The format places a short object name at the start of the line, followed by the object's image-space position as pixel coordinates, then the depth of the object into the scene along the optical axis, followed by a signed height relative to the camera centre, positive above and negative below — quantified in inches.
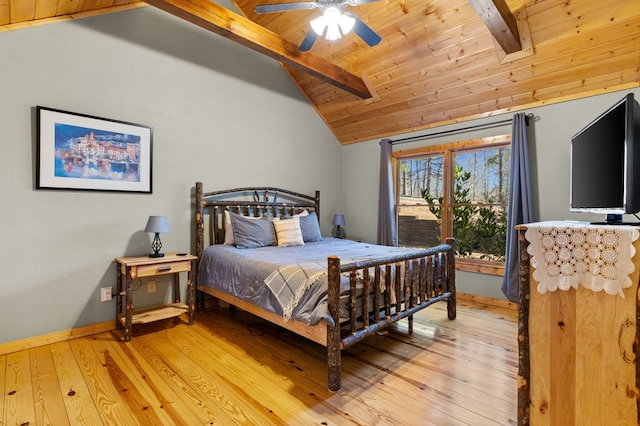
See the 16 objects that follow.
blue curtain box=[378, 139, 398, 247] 179.0 +4.8
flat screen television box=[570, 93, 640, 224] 52.3 +9.3
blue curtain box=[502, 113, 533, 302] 132.2 +5.9
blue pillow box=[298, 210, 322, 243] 156.9 -8.4
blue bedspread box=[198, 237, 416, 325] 84.0 -19.9
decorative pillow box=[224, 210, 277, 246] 136.9 -8.6
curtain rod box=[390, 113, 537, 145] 135.0 +40.9
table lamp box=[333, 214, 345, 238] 191.5 -8.7
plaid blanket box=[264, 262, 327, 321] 85.7 -20.1
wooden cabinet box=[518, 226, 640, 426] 46.1 -23.2
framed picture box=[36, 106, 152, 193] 102.7 +21.3
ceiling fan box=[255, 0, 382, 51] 89.1 +58.1
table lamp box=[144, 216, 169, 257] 113.7 -5.6
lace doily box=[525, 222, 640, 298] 46.1 -7.1
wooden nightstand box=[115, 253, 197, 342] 105.8 -26.1
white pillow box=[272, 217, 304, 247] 141.5 -9.8
